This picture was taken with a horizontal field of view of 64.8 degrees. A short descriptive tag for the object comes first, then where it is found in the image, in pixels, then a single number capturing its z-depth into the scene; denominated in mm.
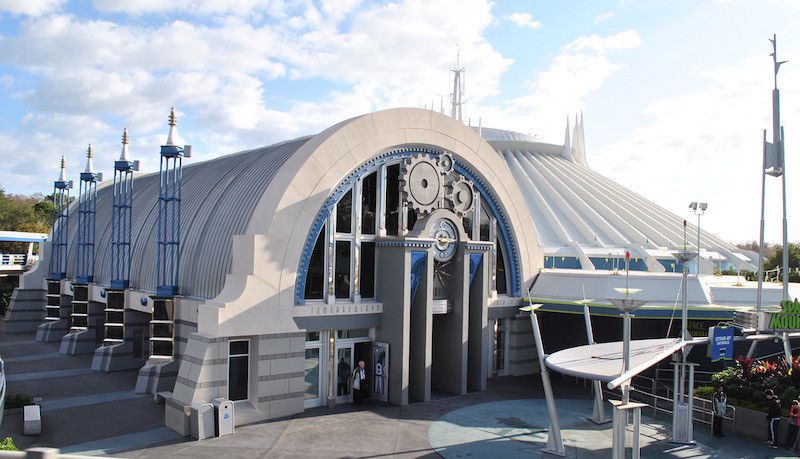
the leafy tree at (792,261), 54594
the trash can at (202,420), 16812
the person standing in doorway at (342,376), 21483
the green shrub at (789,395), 18828
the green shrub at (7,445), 12156
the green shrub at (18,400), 19273
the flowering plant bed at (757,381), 19094
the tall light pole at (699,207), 20234
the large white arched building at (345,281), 18922
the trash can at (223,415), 17078
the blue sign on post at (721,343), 17531
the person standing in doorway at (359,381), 21078
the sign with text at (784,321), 19500
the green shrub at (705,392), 21266
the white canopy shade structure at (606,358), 13711
